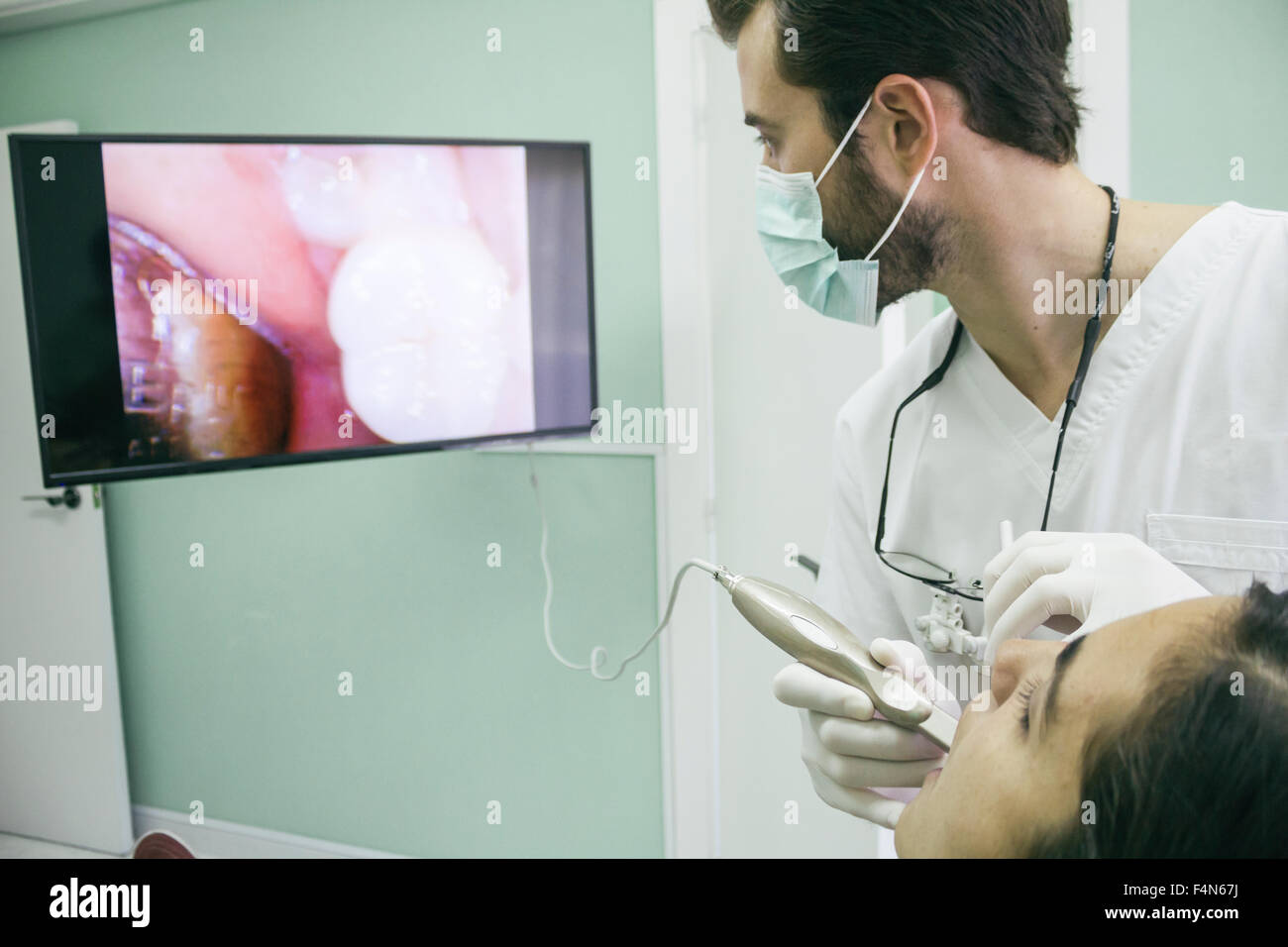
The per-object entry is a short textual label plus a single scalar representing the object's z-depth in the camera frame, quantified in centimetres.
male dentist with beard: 84
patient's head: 37
